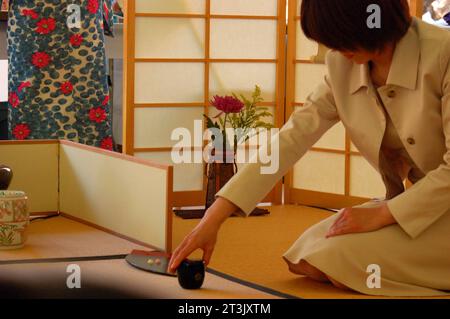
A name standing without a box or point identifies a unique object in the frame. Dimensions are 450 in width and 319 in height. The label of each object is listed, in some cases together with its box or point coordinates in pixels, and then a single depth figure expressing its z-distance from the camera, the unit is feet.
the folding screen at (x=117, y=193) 10.21
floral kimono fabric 13.85
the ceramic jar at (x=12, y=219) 10.16
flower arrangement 13.15
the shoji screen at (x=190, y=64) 13.62
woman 7.70
